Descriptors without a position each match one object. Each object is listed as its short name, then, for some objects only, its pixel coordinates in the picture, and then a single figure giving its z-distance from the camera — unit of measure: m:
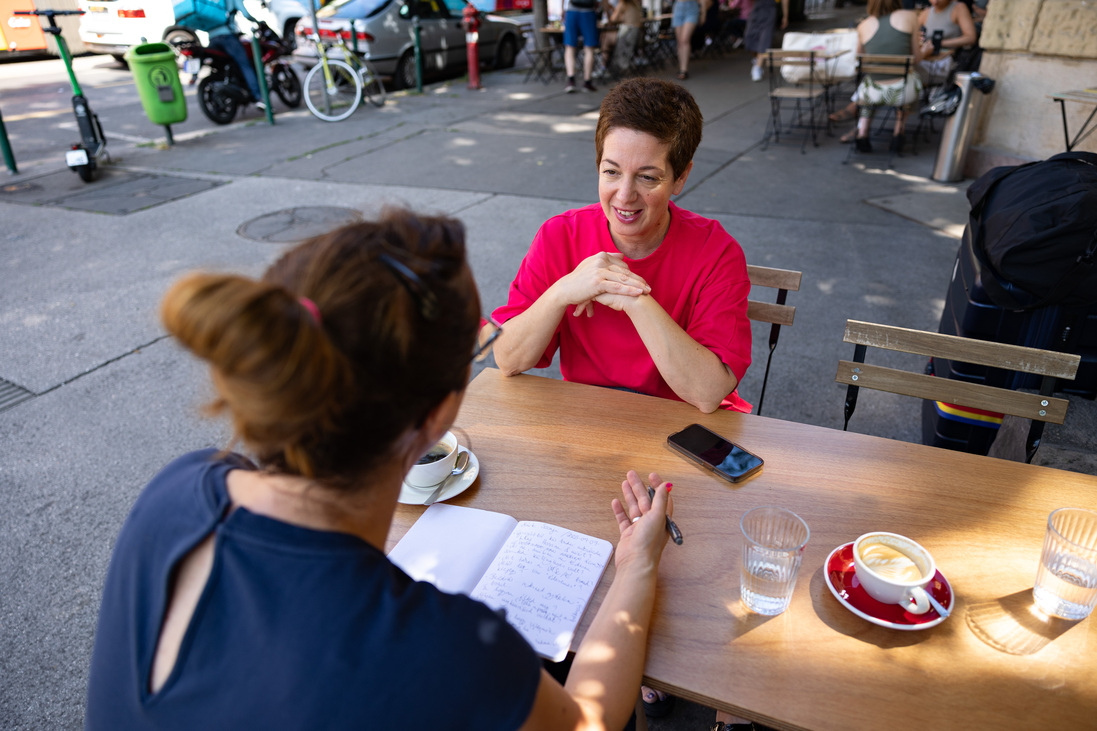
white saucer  1.58
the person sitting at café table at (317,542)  0.78
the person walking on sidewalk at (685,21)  12.05
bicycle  9.73
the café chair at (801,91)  7.61
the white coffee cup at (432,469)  1.58
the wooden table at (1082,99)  4.62
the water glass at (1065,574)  1.23
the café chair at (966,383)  1.98
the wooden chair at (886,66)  6.80
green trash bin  7.85
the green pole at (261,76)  9.04
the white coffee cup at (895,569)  1.25
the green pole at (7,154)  7.14
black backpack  2.64
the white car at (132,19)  11.89
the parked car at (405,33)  10.51
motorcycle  9.14
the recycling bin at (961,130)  6.34
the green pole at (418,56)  11.15
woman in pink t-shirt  1.90
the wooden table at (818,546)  1.12
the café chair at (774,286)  2.59
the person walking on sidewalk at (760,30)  12.06
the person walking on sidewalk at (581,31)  11.09
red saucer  1.23
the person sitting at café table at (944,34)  7.78
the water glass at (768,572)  1.26
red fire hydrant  11.77
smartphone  1.64
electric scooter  6.98
